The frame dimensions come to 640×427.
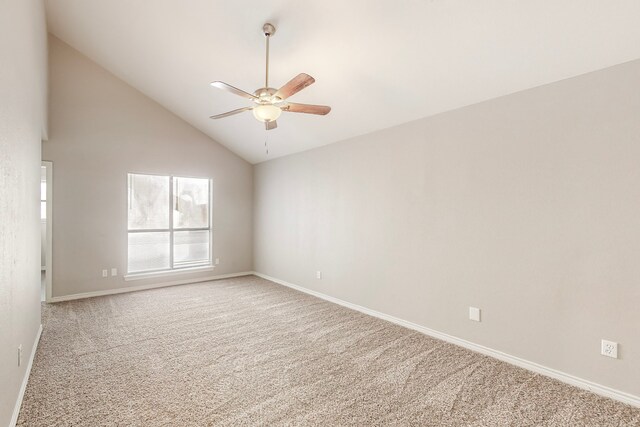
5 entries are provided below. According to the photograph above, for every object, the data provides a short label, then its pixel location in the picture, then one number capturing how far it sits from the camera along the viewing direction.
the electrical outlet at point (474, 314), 3.00
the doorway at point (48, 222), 4.45
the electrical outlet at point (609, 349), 2.24
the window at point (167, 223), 5.34
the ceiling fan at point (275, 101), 2.25
